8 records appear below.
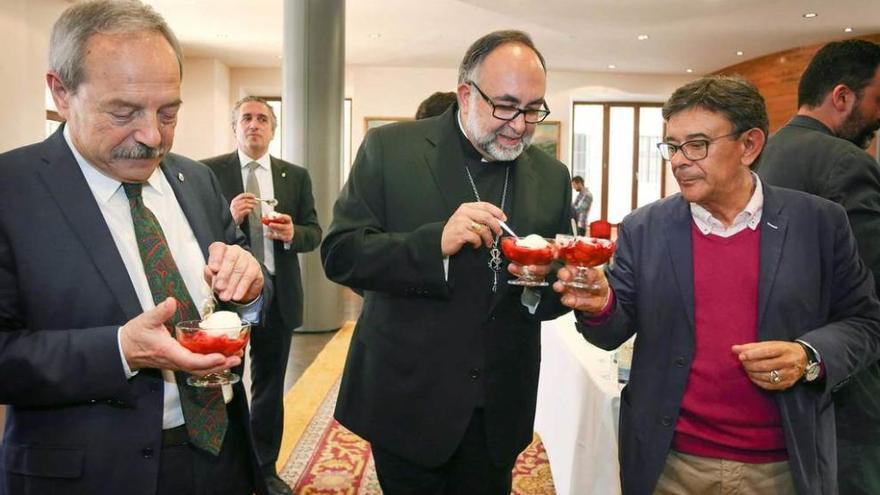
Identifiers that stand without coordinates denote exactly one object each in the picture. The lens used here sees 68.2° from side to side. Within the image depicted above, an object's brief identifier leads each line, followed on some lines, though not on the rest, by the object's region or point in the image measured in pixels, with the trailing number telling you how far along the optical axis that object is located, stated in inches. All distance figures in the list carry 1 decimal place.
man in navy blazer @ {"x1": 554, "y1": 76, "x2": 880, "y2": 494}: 69.2
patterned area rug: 140.8
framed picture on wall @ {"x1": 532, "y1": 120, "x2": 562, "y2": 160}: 560.7
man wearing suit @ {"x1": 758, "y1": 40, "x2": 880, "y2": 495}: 89.9
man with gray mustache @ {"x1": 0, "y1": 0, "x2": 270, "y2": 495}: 50.6
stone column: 277.0
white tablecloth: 98.1
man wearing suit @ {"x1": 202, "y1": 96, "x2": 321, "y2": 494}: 130.7
